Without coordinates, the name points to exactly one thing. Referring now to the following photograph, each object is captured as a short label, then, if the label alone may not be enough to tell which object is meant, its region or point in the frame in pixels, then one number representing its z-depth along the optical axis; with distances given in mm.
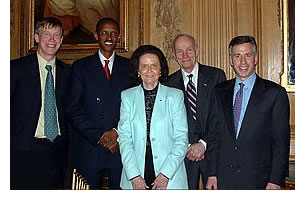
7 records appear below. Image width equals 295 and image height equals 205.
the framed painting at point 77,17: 3924
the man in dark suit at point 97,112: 3139
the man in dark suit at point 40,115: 3074
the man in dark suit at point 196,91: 3004
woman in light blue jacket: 2713
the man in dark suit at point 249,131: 2676
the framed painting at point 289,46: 3559
